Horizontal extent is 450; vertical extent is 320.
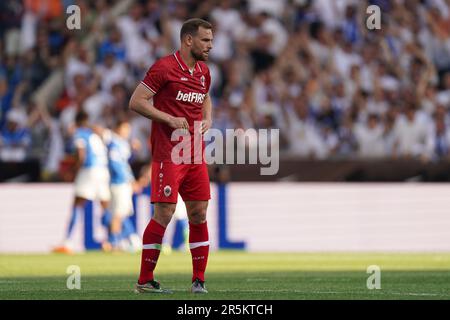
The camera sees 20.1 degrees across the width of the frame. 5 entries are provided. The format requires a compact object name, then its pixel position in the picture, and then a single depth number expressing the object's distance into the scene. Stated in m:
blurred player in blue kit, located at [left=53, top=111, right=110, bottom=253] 21.95
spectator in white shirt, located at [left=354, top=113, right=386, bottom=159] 23.09
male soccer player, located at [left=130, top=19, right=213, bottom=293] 11.90
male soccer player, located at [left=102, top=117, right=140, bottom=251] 21.95
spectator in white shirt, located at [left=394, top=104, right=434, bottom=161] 22.80
